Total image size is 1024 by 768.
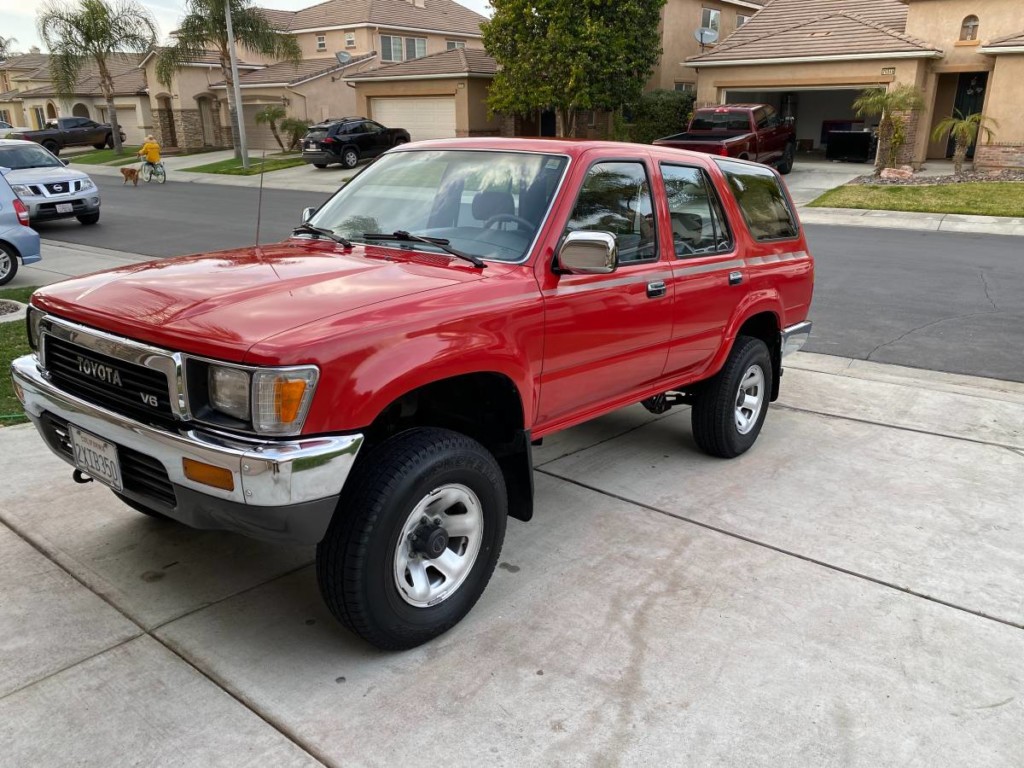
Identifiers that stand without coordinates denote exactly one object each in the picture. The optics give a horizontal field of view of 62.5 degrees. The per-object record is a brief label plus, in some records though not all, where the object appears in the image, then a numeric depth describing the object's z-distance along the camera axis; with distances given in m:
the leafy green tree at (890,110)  22.34
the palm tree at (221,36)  33.97
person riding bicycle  27.36
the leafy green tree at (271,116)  35.44
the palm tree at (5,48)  78.69
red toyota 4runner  2.84
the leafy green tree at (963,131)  21.28
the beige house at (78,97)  45.55
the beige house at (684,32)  29.80
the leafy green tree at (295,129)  35.62
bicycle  27.59
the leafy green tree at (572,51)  25.75
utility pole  30.22
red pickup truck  20.88
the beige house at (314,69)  39.47
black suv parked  29.34
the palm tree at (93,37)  38.88
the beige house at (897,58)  23.27
